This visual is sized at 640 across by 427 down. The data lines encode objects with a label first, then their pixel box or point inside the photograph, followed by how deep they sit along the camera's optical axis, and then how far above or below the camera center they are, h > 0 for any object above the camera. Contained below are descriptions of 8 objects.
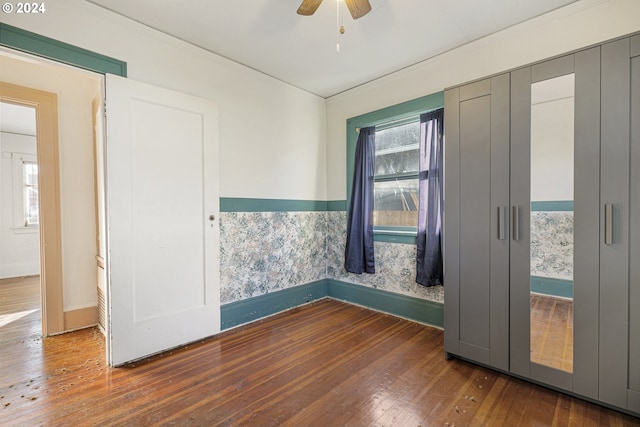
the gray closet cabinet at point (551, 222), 1.66 -0.10
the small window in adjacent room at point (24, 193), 5.48 +0.35
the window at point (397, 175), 3.22 +0.38
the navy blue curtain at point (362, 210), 3.47 -0.02
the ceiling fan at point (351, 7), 1.82 +1.31
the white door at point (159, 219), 2.22 -0.08
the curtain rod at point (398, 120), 3.14 +1.01
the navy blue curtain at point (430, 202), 2.84 +0.06
